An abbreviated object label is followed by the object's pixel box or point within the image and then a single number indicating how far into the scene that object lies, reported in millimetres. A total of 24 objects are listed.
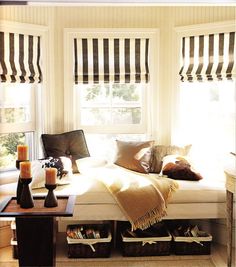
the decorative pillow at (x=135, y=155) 4438
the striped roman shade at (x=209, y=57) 4574
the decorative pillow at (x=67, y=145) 4469
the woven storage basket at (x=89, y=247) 3746
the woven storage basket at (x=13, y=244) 3709
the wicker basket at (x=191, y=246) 3857
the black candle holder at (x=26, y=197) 2746
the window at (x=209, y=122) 4629
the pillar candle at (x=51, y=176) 2783
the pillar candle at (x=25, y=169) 2713
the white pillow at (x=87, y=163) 4379
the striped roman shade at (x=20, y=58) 4426
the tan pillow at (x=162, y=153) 4562
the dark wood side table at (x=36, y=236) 2764
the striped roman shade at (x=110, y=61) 4852
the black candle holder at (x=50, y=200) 2787
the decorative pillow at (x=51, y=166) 3850
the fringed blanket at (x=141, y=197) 3705
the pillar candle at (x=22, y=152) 2980
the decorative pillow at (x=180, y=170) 4152
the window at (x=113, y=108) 4969
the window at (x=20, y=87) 4453
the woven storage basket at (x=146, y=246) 3803
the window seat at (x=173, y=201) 3781
